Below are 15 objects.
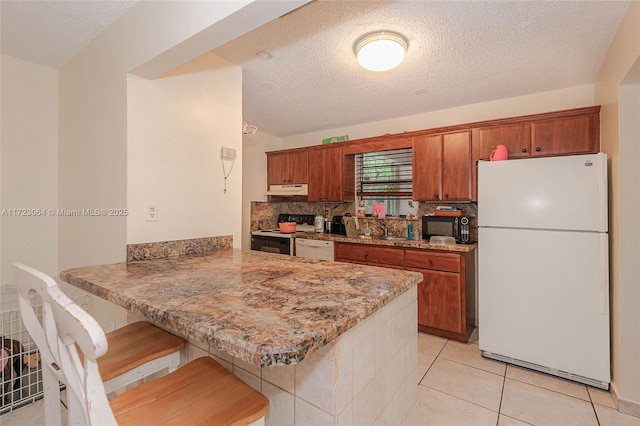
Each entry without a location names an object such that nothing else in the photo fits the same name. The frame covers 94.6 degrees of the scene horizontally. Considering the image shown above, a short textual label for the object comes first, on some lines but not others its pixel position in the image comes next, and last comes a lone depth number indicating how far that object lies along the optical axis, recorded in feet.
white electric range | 12.71
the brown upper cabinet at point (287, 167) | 13.76
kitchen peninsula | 2.44
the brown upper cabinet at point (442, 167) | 9.77
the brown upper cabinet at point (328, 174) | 12.60
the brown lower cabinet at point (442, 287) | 9.06
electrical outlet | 5.72
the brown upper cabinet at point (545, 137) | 8.05
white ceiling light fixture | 6.06
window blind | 11.72
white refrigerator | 6.70
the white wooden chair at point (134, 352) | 3.32
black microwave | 9.89
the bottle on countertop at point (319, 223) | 13.56
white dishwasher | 11.67
